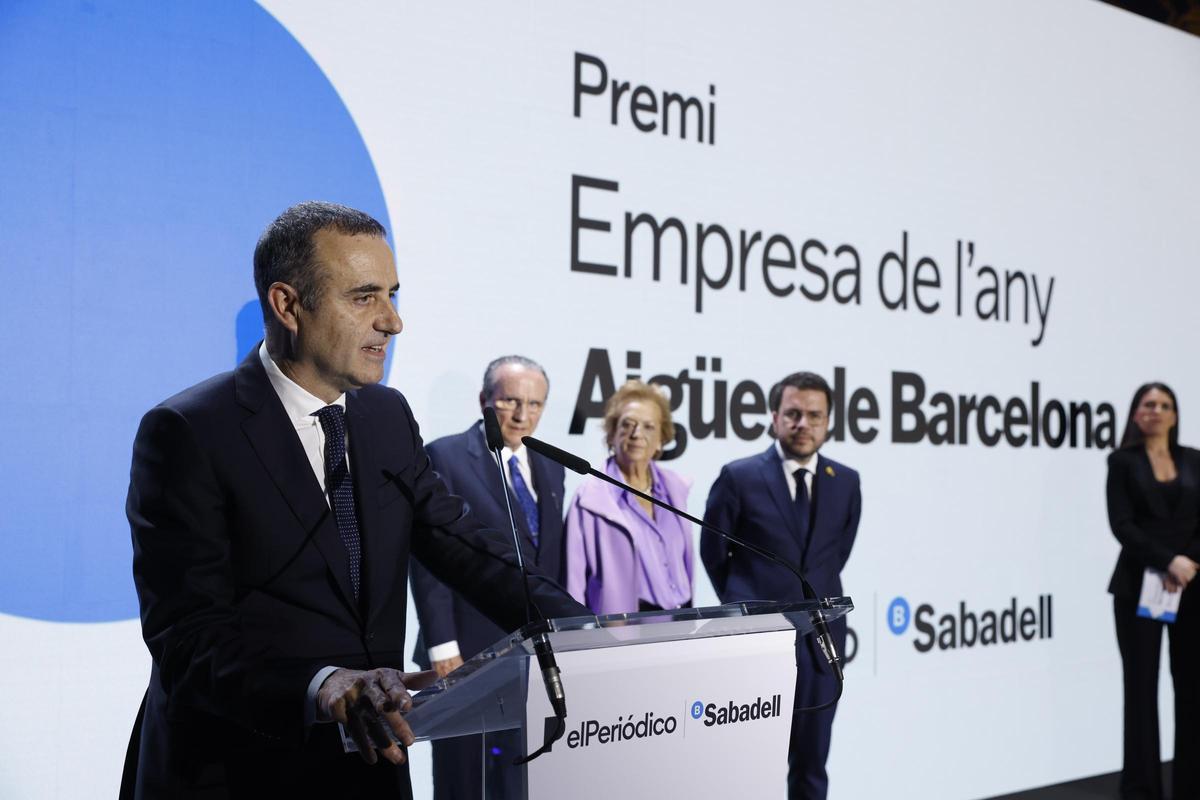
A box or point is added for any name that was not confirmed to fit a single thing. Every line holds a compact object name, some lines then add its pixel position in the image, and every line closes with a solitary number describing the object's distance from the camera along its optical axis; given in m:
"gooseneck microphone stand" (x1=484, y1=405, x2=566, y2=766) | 1.45
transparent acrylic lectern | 1.53
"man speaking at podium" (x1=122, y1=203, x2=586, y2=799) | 1.63
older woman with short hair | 3.80
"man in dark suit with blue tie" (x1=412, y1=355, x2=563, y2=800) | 3.49
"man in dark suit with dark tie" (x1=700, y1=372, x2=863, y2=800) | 4.11
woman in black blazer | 5.02
